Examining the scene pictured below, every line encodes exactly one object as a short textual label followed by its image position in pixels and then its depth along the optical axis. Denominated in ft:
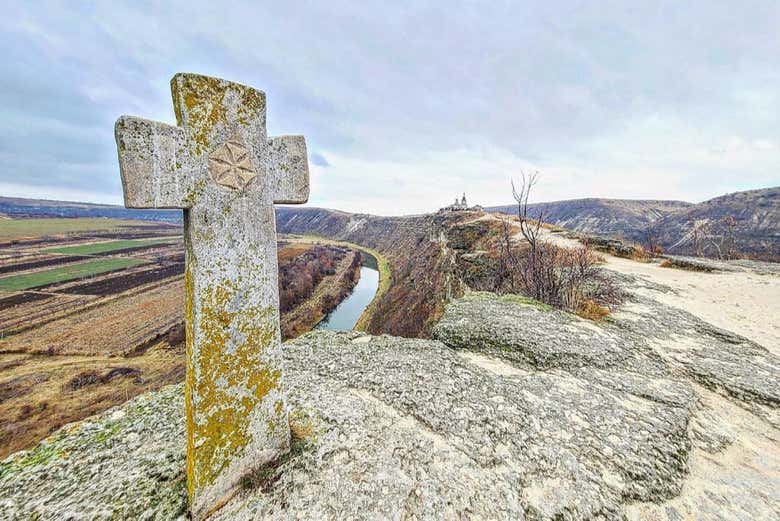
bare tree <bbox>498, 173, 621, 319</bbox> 24.21
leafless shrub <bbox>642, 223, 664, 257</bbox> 51.53
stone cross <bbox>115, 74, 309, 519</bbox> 6.32
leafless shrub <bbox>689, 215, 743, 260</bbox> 68.95
